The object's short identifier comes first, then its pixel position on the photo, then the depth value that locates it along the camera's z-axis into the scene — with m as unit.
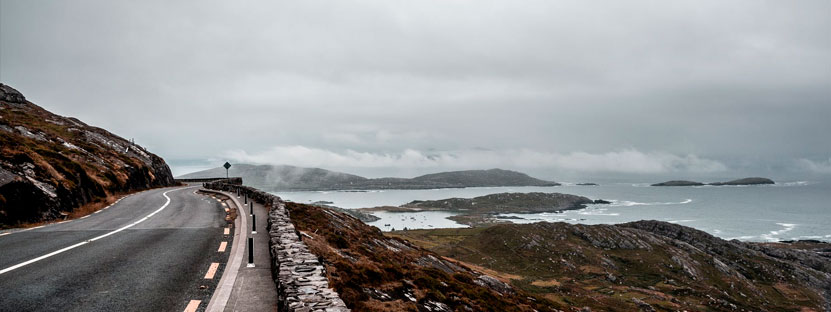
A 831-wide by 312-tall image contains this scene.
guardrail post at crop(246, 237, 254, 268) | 13.17
